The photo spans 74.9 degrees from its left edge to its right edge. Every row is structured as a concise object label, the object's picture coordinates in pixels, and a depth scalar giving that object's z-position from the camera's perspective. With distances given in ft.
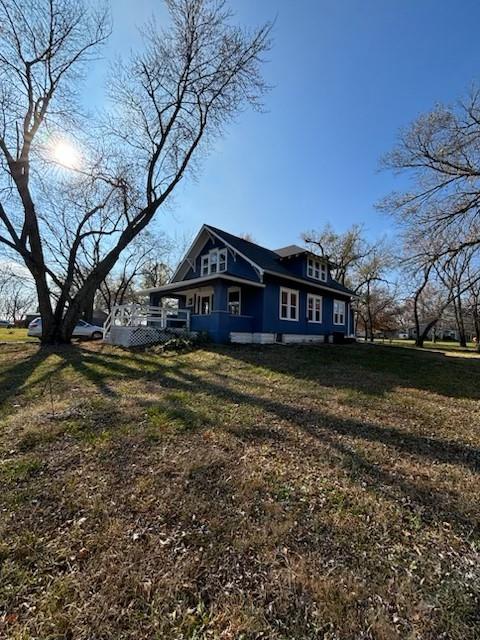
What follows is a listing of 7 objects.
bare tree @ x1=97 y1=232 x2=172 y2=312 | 117.61
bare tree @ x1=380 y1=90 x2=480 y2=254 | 39.06
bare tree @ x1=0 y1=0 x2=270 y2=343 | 44.65
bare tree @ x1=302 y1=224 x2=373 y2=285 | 107.34
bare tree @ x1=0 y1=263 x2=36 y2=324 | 226.93
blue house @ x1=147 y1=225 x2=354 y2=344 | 46.85
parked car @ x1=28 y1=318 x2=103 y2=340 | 71.10
